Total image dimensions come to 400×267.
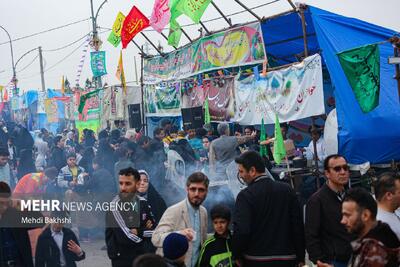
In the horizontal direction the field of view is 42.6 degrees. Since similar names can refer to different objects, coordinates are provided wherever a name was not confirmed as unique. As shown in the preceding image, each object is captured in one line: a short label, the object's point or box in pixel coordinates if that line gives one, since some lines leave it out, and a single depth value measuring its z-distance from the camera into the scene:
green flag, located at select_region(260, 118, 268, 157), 9.95
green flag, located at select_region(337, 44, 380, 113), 7.73
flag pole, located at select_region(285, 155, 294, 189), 8.81
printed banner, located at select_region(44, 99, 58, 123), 26.97
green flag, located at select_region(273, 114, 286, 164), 8.64
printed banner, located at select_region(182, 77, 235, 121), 11.98
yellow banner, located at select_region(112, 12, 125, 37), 14.99
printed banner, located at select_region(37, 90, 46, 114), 29.20
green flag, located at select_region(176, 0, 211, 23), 10.86
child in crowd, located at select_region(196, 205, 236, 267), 4.11
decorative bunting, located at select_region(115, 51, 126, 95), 16.62
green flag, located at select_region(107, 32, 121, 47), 15.08
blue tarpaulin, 8.36
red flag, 13.78
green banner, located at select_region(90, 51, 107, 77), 20.33
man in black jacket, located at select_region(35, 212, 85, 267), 5.16
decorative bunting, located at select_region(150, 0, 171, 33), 12.36
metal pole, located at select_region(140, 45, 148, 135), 16.42
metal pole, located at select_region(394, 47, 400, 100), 7.02
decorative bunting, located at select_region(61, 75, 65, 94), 31.29
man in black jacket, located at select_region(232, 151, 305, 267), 4.20
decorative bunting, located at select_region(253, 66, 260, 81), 10.50
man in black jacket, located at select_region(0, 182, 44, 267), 4.22
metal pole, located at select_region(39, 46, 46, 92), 38.26
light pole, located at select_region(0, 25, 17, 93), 33.56
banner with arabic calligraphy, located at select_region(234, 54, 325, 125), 8.85
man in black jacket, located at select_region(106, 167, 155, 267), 4.38
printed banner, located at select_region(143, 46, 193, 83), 13.98
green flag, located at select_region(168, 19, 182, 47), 13.61
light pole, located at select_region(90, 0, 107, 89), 21.70
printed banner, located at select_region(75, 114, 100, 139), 21.33
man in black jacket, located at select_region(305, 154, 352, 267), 4.15
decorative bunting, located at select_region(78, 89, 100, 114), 20.23
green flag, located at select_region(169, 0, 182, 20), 11.58
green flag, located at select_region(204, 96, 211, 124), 12.61
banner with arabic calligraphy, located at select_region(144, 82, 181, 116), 14.73
